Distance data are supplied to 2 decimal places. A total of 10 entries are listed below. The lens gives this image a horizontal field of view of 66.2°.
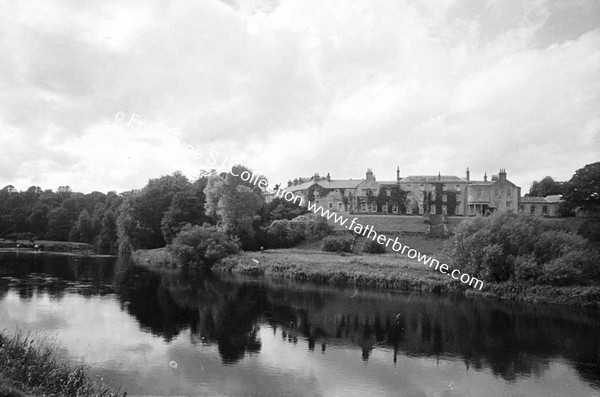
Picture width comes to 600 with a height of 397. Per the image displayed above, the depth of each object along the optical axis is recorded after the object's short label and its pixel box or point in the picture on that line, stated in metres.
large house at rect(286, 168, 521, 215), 59.12
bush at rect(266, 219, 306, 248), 56.44
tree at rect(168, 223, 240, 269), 46.78
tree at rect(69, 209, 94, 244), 78.38
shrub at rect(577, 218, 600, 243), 42.41
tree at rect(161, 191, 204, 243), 57.50
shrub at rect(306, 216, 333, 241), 55.91
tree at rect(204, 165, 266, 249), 54.69
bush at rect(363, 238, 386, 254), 49.69
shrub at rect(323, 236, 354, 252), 50.78
